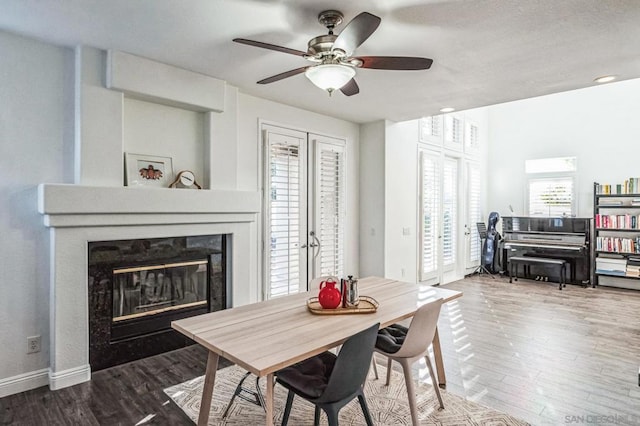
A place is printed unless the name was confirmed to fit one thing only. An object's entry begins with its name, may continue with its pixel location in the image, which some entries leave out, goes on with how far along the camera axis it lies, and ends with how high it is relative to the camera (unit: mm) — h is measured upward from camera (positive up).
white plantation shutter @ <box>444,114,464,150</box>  6471 +1512
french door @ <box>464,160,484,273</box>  7148 -4
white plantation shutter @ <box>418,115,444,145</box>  5836 +1398
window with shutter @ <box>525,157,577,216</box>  6746 +531
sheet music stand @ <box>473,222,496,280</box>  7359 -679
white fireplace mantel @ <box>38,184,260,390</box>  2658 -148
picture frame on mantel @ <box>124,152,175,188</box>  3137 +373
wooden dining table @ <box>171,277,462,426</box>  1627 -634
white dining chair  2082 -809
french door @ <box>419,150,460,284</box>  5887 -80
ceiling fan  2145 +956
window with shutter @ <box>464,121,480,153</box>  7023 +1519
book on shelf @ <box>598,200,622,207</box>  6110 +178
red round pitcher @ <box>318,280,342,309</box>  2266 -534
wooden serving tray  2211 -607
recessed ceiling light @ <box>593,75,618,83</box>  3365 +1287
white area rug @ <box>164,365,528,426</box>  2305 -1335
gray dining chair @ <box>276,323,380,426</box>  1683 -877
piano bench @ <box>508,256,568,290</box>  6373 -920
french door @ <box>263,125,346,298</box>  4223 +48
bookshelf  5930 -366
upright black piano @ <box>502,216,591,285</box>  6391 -524
